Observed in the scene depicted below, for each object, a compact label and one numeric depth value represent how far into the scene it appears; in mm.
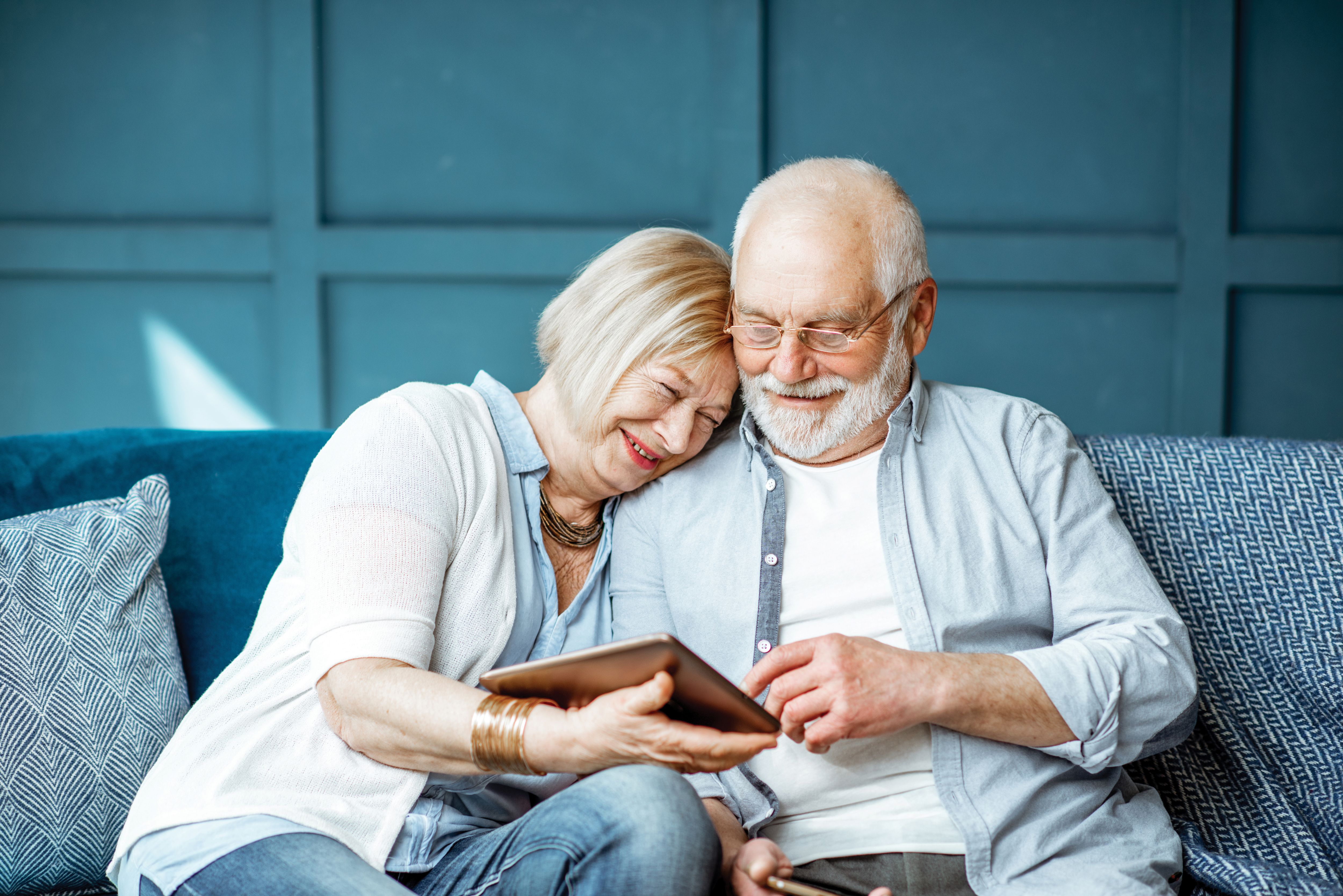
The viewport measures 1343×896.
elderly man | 2720
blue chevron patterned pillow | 2797
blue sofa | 2865
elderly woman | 2627
